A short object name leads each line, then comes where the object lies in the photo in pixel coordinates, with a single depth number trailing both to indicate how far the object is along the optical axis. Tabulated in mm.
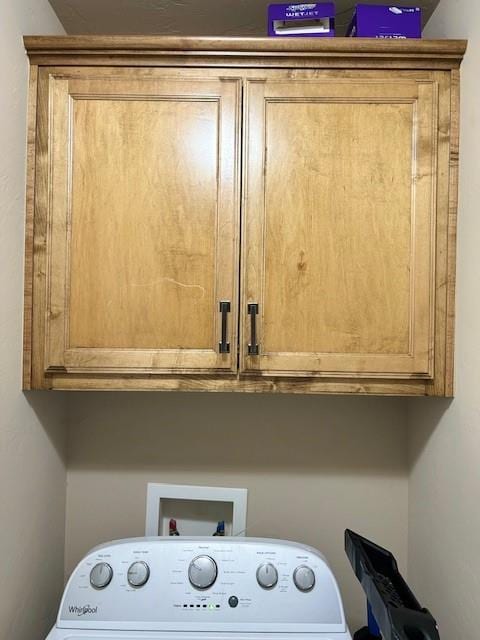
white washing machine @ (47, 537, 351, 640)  1178
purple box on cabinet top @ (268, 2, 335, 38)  1306
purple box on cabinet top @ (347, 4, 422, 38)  1307
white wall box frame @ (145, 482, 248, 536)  1436
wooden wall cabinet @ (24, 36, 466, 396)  1273
